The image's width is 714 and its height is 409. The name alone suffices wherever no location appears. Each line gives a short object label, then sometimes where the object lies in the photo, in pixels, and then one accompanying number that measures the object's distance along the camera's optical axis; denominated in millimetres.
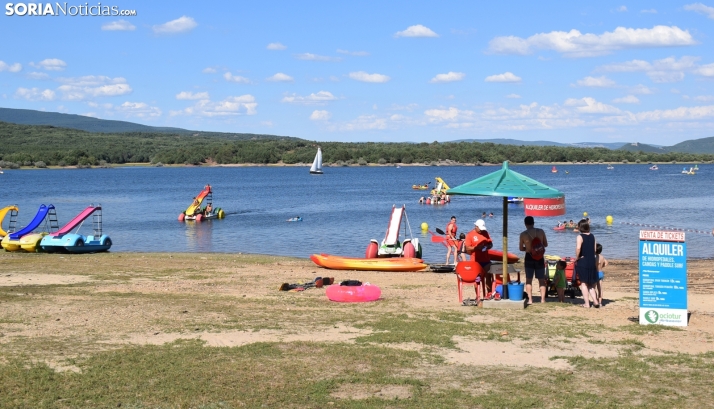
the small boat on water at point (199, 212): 43250
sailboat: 119812
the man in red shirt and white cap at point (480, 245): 12555
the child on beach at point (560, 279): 13227
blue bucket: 12602
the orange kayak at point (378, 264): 19750
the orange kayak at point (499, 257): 20766
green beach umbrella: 12164
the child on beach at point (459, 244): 20203
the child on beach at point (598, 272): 12732
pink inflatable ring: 13500
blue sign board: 11227
